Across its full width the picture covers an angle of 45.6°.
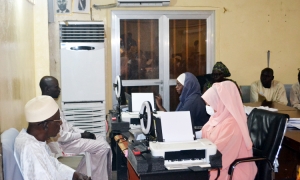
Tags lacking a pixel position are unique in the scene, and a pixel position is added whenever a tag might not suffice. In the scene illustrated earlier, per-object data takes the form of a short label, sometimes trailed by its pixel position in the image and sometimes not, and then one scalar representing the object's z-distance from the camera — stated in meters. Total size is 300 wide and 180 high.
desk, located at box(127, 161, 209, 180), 2.33
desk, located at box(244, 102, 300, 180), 3.19
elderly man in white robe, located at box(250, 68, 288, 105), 5.57
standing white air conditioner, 5.01
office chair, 2.80
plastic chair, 2.28
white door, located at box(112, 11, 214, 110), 5.71
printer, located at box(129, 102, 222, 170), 2.39
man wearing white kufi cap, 2.27
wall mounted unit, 5.42
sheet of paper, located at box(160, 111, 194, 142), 2.55
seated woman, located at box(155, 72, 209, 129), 3.92
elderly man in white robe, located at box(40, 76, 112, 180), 3.78
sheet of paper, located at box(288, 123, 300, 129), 3.49
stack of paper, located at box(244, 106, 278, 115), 4.00
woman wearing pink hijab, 2.79
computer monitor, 3.86
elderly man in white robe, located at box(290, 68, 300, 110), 5.50
